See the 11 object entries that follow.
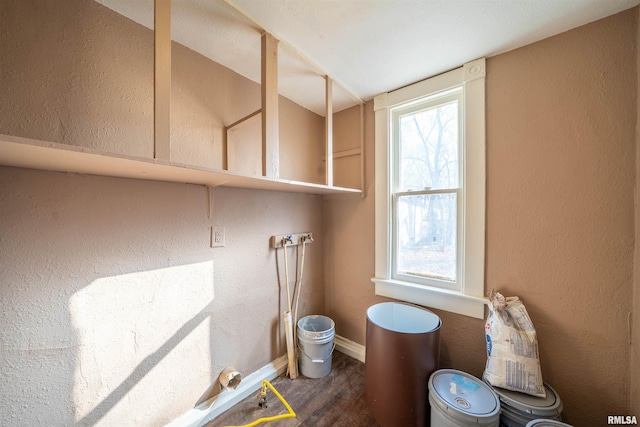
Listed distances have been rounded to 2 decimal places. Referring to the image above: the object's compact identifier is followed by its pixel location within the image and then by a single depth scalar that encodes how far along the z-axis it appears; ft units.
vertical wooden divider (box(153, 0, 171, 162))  2.56
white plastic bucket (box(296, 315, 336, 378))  5.46
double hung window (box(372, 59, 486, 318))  4.70
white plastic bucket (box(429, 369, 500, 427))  3.25
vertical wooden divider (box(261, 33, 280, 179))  3.74
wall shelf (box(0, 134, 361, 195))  2.01
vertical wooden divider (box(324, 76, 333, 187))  5.10
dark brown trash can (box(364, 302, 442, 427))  4.06
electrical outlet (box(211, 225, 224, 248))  4.54
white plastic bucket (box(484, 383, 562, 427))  3.43
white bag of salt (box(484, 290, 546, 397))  3.68
